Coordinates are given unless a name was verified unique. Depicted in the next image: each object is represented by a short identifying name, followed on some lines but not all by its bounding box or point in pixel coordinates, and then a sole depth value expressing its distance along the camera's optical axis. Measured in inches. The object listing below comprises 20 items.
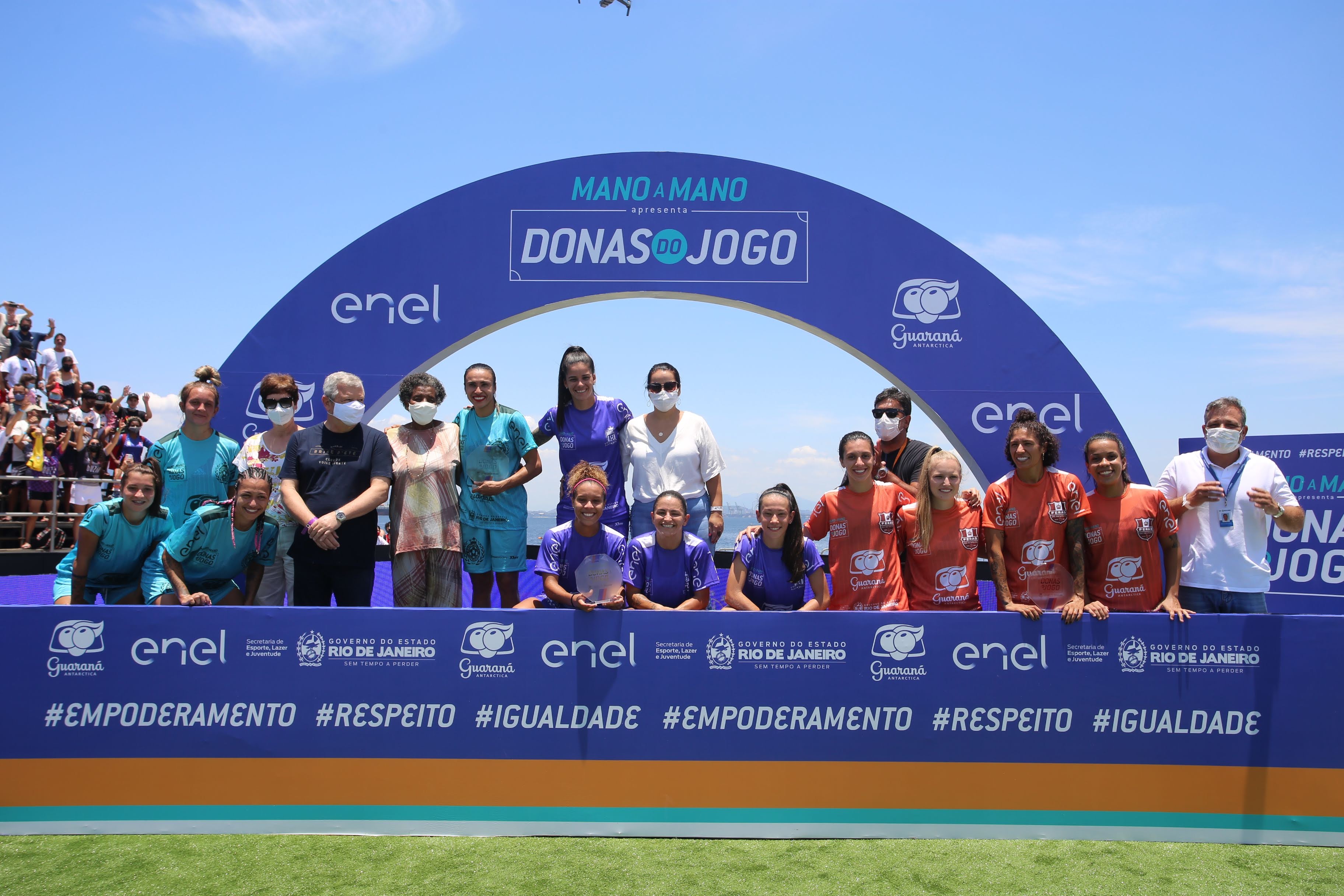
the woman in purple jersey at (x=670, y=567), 149.3
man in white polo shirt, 151.5
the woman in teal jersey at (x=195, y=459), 170.6
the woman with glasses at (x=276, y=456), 171.3
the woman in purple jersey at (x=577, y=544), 147.6
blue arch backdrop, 204.8
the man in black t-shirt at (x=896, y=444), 179.3
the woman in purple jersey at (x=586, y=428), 180.5
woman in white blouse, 176.7
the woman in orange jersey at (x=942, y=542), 149.8
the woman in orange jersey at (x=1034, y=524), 152.3
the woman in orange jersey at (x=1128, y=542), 151.5
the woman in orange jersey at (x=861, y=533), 151.1
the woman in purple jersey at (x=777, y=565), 150.2
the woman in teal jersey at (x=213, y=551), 151.2
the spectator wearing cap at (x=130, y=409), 468.1
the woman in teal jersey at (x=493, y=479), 176.9
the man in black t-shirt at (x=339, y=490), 158.4
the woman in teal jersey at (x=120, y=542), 149.3
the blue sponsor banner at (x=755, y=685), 132.8
